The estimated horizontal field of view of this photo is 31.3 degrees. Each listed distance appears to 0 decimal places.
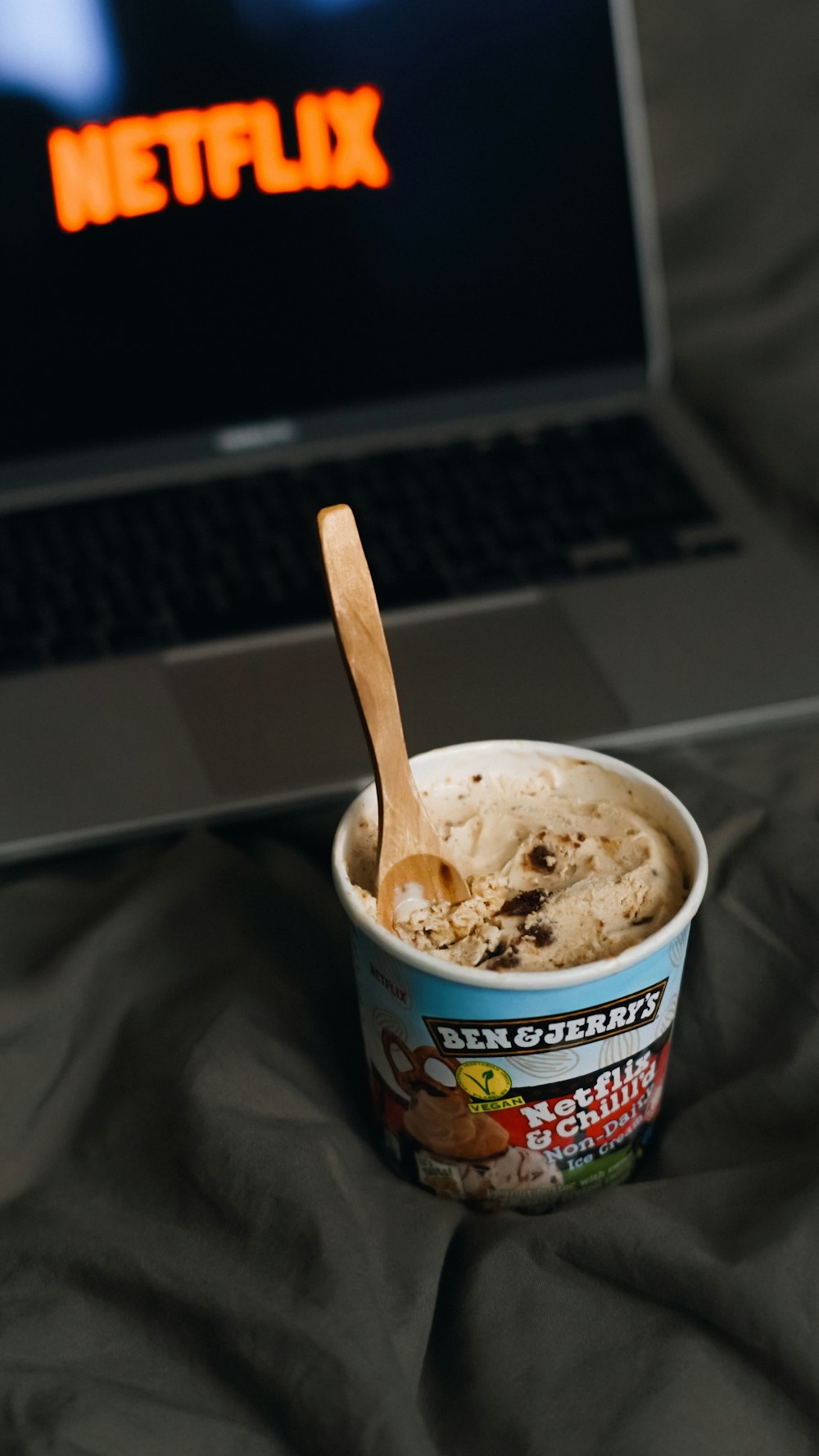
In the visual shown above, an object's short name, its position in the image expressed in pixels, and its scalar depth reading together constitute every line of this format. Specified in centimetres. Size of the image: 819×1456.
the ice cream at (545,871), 50
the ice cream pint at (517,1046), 48
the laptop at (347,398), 78
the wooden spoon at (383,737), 48
